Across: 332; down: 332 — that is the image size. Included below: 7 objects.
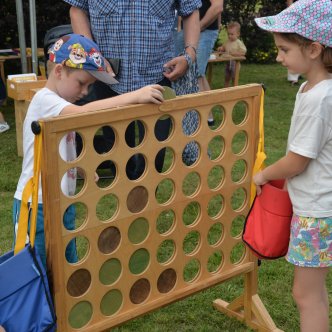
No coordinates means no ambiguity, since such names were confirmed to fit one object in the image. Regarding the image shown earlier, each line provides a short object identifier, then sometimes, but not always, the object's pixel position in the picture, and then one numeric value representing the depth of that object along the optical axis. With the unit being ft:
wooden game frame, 6.78
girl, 7.02
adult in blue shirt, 10.53
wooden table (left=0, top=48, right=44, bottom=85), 25.64
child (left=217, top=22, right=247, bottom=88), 29.37
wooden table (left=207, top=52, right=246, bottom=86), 27.91
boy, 7.20
